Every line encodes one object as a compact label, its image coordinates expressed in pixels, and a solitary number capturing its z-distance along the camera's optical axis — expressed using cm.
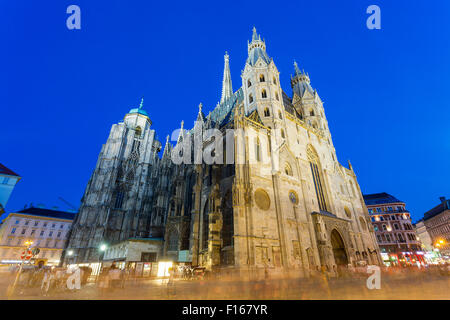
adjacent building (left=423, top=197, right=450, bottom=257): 5966
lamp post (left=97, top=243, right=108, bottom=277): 3547
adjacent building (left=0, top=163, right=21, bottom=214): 2825
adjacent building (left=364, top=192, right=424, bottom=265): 4934
